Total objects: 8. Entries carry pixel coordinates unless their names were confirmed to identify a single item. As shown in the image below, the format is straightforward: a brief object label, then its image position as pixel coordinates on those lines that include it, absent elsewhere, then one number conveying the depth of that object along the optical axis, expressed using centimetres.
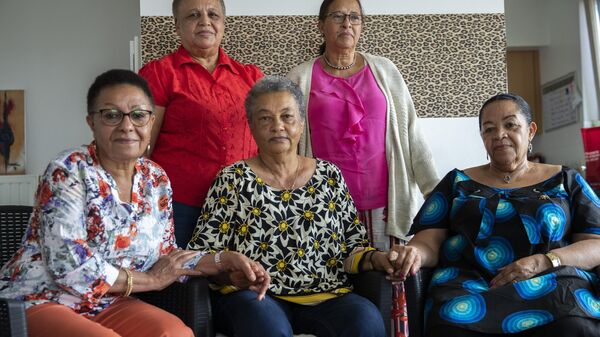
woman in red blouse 281
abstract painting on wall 763
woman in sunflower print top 230
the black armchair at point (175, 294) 216
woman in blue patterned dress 224
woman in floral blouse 199
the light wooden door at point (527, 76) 863
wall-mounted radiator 759
